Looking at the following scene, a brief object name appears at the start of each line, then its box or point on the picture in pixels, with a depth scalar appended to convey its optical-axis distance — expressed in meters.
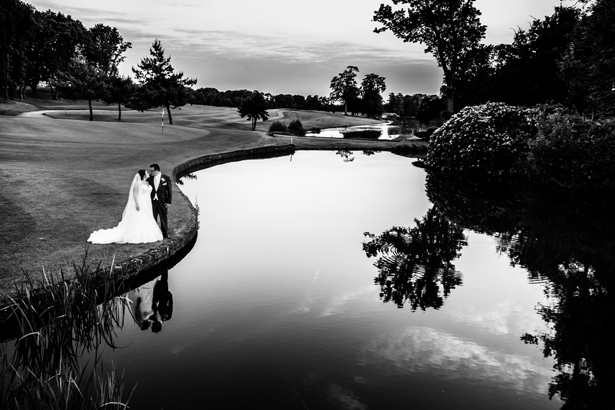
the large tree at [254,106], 60.75
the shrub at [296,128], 64.50
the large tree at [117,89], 61.85
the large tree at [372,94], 127.50
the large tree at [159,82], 64.81
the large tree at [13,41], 63.31
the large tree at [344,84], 143.85
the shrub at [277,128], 62.82
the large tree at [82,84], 59.38
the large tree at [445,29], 46.47
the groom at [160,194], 12.98
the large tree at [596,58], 27.94
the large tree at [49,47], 81.88
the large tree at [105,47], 106.81
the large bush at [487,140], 29.89
